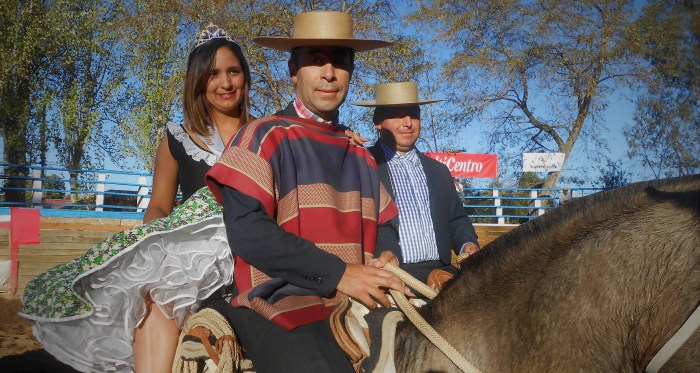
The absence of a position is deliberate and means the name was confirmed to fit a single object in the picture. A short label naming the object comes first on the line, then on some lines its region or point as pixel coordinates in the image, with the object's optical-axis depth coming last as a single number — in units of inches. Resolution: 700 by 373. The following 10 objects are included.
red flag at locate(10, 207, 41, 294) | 374.6
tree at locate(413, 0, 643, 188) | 932.0
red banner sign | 856.9
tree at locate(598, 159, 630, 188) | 961.4
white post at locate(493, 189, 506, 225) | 786.2
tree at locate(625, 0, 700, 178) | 913.5
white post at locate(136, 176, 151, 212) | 594.9
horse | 59.5
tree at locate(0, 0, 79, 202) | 720.3
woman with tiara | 96.1
